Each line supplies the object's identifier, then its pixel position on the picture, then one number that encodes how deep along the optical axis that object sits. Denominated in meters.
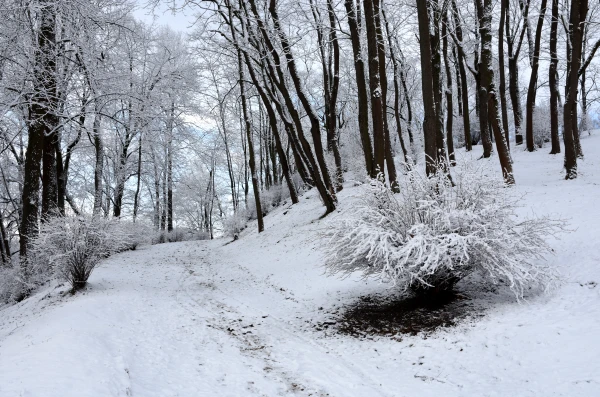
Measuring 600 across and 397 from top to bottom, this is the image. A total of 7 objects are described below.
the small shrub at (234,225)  20.25
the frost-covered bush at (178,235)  25.47
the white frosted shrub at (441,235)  4.90
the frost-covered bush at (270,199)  24.59
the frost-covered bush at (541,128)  18.93
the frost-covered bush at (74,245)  8.70
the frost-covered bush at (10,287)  10.77
